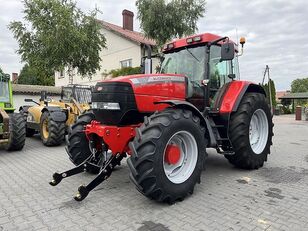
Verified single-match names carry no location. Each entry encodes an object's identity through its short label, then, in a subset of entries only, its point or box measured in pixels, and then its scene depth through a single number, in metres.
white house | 17.58
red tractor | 2.96
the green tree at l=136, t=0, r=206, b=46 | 14.73
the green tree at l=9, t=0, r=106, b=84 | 12.79
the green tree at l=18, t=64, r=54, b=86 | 29.04
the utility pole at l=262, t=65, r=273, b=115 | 21.86
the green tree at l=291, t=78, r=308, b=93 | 61.48
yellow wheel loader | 6.82
